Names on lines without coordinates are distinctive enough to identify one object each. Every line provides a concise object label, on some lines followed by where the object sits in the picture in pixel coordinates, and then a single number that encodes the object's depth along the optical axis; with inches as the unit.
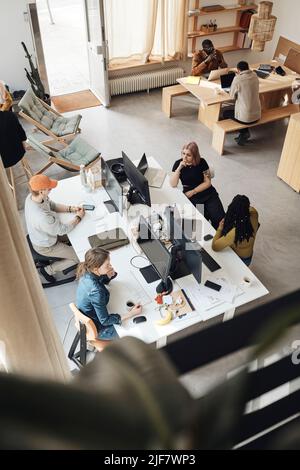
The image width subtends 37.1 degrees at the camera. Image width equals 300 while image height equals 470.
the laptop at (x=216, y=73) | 265.3
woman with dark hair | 142.8
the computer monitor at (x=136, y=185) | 154.9
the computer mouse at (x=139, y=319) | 126.2
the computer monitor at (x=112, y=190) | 156.2
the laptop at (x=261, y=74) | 271.0
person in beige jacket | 230.7
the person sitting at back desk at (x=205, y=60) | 272.4
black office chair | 159.5
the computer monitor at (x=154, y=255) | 131.0
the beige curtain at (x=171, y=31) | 275.7
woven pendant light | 221.6
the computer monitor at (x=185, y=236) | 134.4
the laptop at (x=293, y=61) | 287.7
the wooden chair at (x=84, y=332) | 123.5
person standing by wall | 223.6
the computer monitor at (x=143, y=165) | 179.3
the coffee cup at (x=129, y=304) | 129.5
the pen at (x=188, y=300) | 131.0
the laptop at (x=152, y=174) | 179.0
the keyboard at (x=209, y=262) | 141.6
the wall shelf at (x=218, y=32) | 297.9
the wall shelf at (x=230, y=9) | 289.2
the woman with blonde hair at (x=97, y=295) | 122.3
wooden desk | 250.6
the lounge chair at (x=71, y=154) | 213.0
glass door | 253.3
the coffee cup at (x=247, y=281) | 136.1
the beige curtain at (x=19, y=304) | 63.6
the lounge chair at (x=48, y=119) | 226.1
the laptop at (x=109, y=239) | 149.7
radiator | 296.5
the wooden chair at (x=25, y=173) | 206.5
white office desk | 127.0
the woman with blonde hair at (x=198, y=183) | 176.4
